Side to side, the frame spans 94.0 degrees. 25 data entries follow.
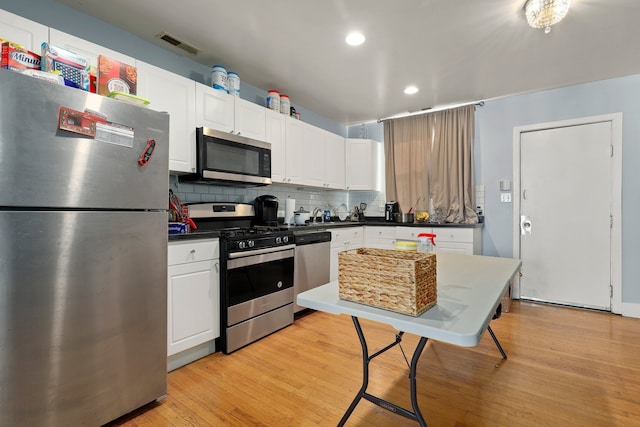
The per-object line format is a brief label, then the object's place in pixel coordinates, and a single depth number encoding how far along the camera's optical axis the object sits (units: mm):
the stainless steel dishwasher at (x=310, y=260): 2986
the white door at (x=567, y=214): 3244
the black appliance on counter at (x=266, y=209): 3125
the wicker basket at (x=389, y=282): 838
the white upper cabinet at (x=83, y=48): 1740
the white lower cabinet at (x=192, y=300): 1979
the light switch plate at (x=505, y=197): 3707
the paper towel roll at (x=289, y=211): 3584
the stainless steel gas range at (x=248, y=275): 2275
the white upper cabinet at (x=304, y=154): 3453
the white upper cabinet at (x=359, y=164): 4453
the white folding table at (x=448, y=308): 754
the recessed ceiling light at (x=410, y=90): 3406
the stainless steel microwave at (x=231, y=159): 2479
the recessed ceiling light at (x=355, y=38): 2367
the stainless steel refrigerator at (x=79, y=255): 1216
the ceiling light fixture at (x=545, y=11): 1907
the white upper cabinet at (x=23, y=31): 1552
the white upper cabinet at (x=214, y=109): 2508
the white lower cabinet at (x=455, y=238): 3505
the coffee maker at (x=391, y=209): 4344
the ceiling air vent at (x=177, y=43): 2383
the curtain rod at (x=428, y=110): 3885
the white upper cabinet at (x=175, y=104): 2168
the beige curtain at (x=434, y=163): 3885
